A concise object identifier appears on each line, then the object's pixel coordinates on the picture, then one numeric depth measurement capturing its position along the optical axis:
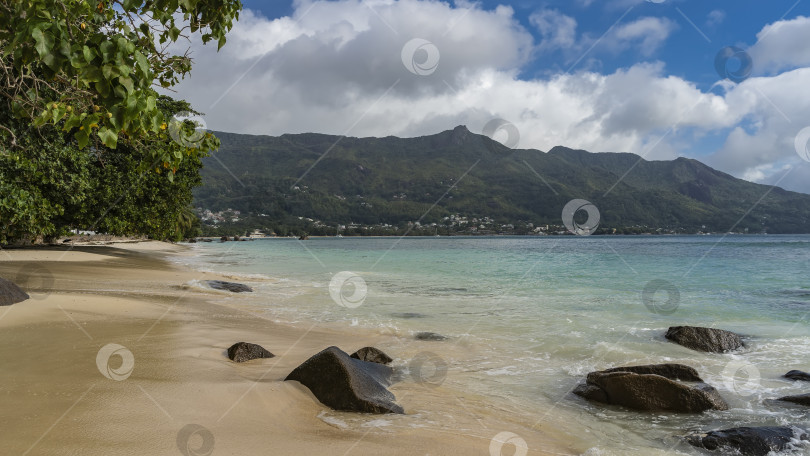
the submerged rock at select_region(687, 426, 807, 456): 5.05
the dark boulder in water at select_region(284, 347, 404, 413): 5.57
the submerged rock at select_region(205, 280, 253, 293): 18.62
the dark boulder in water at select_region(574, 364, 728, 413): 6.48
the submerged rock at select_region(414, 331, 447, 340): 11.23
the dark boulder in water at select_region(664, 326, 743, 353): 10.48
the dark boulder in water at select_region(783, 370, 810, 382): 8.04
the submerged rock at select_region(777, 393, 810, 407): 6.67
